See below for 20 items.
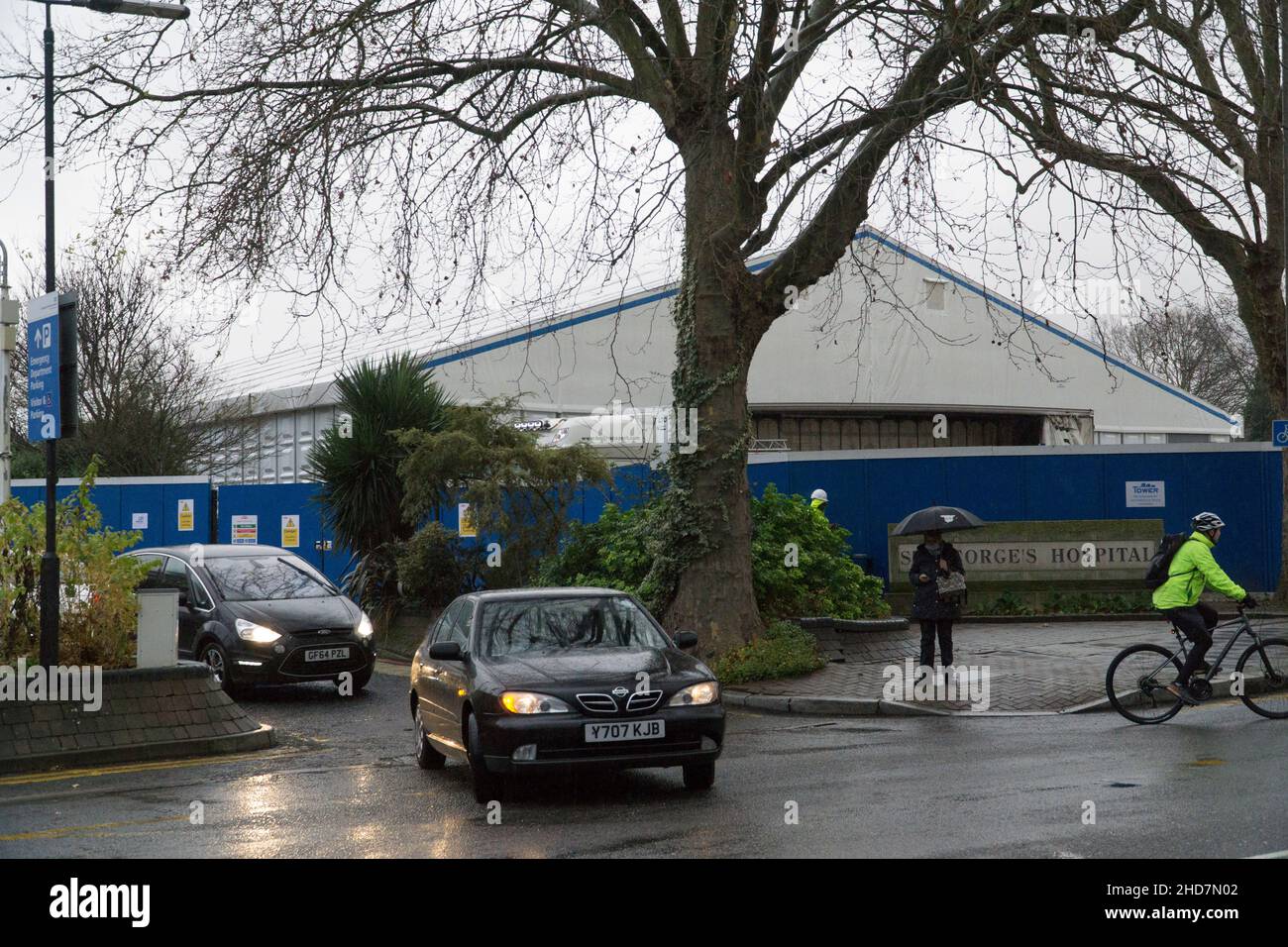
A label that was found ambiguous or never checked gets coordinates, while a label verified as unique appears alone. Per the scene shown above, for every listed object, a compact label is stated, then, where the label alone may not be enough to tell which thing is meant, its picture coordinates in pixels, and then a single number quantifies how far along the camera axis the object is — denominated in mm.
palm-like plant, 21547
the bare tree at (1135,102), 12320
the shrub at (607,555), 17109
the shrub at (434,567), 20328
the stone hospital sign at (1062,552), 21031
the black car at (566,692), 8680
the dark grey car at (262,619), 15062
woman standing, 14305
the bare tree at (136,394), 36719
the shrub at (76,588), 11828
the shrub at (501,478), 19641
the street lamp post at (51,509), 11250
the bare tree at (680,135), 13547
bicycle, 11820
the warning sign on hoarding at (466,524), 19983
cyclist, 11664
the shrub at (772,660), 14781
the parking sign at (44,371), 11477
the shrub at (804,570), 16609
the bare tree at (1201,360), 51562
